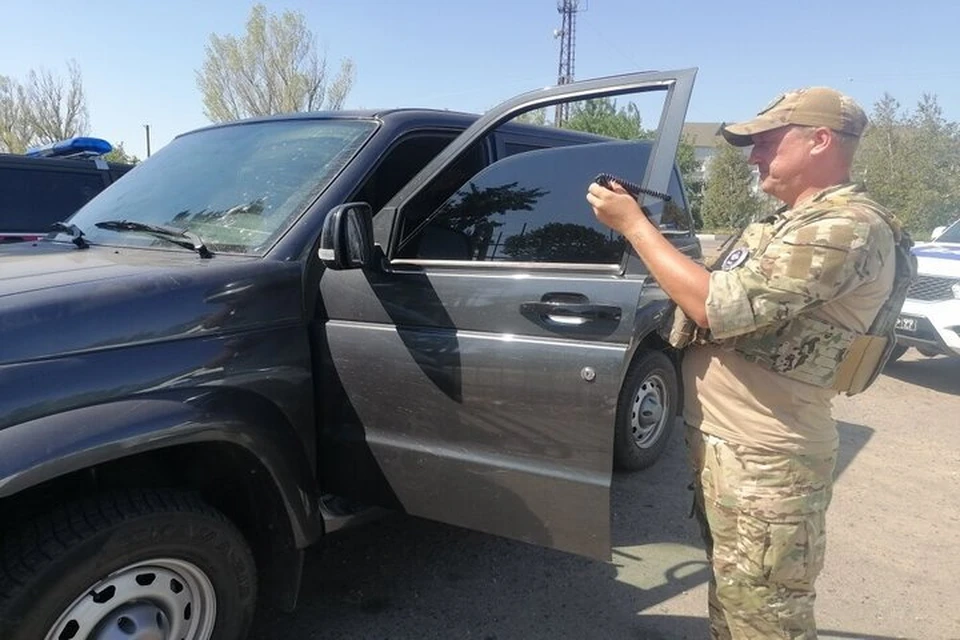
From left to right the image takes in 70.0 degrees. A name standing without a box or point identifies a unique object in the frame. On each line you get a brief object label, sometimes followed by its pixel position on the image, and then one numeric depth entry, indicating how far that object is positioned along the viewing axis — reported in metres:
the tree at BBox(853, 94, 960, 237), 25.02
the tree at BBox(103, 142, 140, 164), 27.81
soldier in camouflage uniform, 1.59
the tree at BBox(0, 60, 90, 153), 31.12
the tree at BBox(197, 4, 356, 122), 29.88
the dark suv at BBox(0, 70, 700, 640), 1.79
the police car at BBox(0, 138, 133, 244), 6.71
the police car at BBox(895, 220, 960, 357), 6.27
